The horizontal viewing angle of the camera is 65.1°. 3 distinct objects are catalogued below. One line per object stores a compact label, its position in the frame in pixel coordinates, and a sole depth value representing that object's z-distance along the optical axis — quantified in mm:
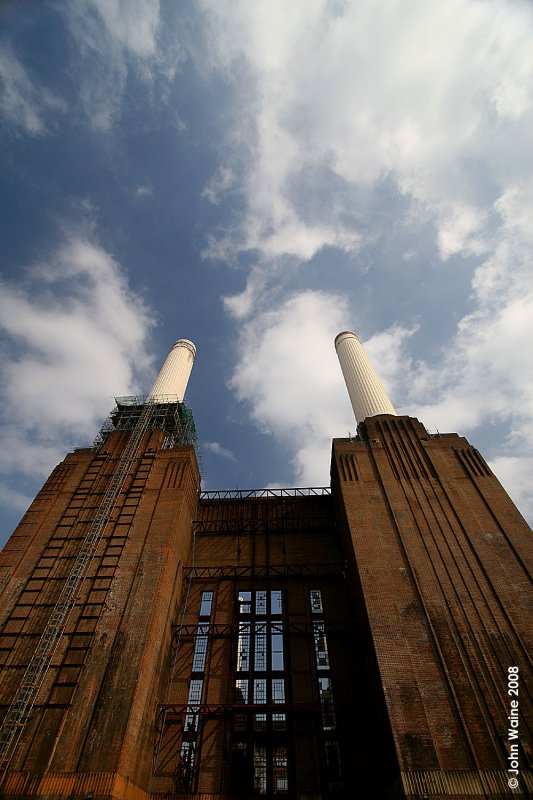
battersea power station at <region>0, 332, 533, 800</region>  18094
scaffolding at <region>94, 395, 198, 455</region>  38156
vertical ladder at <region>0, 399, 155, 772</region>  18266
